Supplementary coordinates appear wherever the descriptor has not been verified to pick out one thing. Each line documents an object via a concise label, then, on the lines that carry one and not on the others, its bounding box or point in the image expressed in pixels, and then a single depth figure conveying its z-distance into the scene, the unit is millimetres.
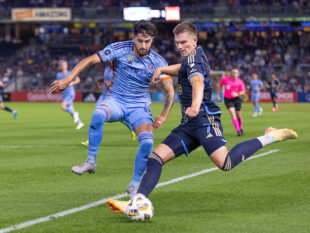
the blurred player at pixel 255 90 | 32562
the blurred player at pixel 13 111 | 27512
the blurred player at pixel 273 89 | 36544
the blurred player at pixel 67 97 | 23366
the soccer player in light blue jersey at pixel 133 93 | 8469
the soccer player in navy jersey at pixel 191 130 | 7078
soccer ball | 6852
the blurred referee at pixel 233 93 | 19984
